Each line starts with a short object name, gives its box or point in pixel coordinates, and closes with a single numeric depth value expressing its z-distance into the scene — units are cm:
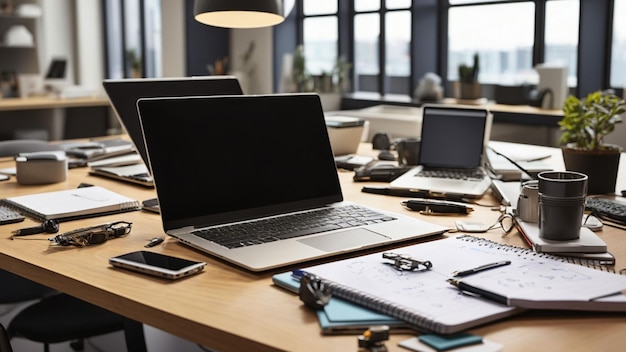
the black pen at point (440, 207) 183
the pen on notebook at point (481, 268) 123
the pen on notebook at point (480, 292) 113
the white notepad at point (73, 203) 183
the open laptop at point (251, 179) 149
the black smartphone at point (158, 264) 133
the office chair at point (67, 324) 209
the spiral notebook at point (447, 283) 108
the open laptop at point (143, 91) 211
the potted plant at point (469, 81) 529
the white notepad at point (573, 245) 143
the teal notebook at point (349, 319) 107
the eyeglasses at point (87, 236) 156
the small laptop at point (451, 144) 229
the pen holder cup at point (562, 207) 146
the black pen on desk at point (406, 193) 203
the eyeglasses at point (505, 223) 169
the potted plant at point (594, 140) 208
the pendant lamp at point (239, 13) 242
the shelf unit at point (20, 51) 845
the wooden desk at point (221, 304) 105
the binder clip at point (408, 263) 128
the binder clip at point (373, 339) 101
